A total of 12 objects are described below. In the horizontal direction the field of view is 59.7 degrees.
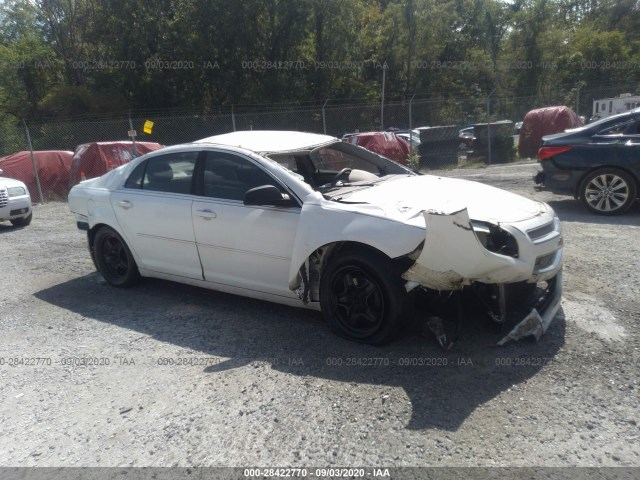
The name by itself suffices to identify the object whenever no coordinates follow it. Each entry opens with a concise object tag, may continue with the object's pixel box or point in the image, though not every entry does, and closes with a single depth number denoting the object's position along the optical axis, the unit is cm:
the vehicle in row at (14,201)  1042
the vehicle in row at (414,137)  2056
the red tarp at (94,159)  1459
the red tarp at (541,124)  1741
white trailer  2081
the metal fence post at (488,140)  1842
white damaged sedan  398
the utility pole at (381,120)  2296
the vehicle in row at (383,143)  1574
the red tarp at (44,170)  1477
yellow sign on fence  1439
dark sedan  812
